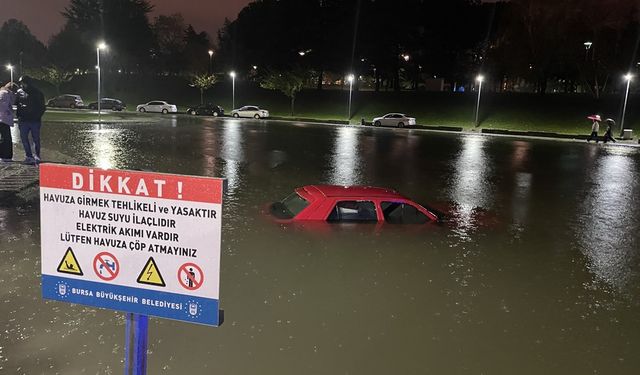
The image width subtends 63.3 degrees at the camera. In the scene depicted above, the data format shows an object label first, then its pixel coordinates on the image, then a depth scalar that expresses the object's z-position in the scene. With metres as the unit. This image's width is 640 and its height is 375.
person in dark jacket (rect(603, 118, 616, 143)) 33.25
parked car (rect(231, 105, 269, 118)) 50.44
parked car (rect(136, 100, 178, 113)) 53.62
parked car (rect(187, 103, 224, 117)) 52.28
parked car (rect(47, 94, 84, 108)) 55.22
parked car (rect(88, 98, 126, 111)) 53.81
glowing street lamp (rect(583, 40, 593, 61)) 44.25
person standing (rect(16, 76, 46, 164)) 13.93
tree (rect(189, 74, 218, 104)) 61.03
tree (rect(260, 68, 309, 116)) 54.03
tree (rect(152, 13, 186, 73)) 92.00
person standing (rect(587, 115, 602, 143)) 33.41
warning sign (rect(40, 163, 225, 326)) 2.56
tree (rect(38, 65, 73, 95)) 70.06
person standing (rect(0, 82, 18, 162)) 13.73
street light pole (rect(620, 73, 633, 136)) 37.12
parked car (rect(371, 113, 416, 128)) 44.53
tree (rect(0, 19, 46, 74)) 88.66
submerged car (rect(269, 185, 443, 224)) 10.27
